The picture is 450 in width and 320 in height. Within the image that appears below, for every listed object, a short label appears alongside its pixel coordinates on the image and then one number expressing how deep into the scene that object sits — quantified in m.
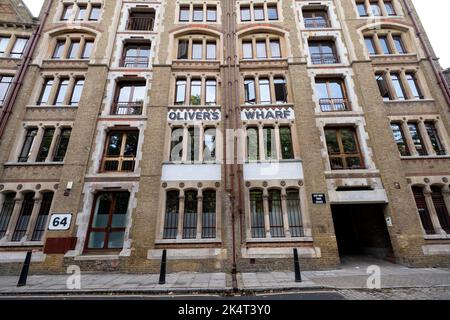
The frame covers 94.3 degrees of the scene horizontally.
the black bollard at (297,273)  7.50
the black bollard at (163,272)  7.70
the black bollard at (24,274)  7.68
